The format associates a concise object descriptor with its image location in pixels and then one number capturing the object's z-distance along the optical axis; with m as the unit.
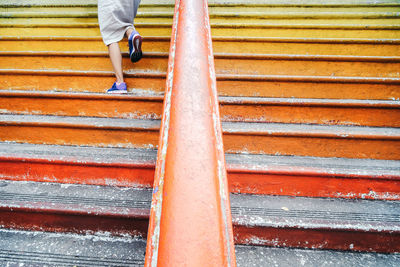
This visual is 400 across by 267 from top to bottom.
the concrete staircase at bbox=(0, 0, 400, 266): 1.02
